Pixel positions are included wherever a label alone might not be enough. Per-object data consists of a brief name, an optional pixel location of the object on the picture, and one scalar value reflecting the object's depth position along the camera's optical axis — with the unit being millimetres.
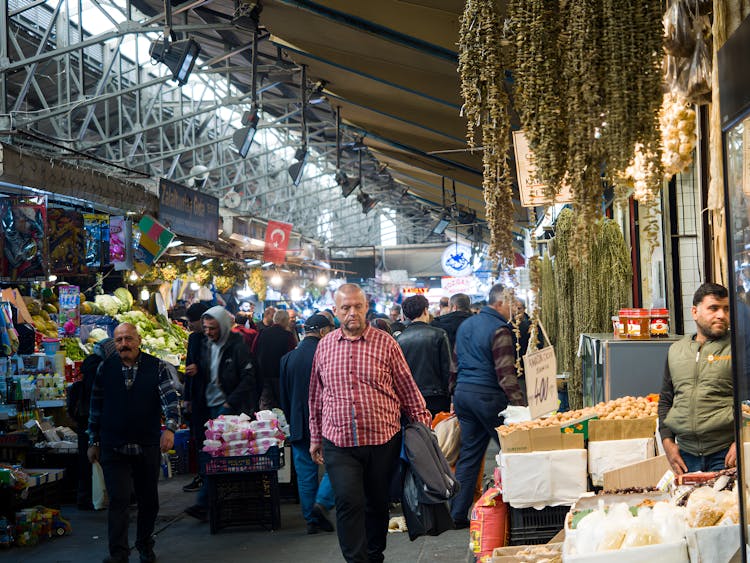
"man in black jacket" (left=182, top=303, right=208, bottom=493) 8648
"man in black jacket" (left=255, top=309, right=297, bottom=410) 10594
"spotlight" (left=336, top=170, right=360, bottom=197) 16516
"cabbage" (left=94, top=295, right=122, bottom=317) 15914
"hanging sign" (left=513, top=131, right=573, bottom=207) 6451
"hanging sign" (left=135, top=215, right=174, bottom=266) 12016
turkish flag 19094
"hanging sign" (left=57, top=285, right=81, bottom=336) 13852
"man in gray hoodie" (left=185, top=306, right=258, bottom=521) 8383
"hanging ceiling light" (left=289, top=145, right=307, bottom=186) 15014
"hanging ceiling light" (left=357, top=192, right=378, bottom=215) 20166
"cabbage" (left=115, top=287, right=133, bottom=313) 16697
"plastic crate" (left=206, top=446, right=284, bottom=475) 7664
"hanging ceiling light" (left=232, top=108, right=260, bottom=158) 12273
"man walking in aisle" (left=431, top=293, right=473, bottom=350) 11156
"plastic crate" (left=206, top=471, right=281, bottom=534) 7773
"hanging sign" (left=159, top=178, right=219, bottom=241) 12375
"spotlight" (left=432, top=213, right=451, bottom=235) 20209
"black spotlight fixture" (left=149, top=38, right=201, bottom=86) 9789
